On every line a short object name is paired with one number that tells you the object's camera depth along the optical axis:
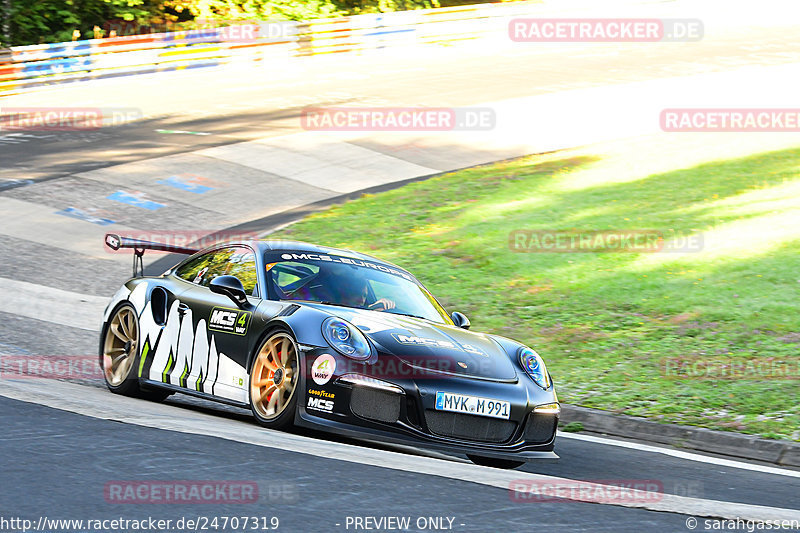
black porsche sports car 12.77
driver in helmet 14.99
